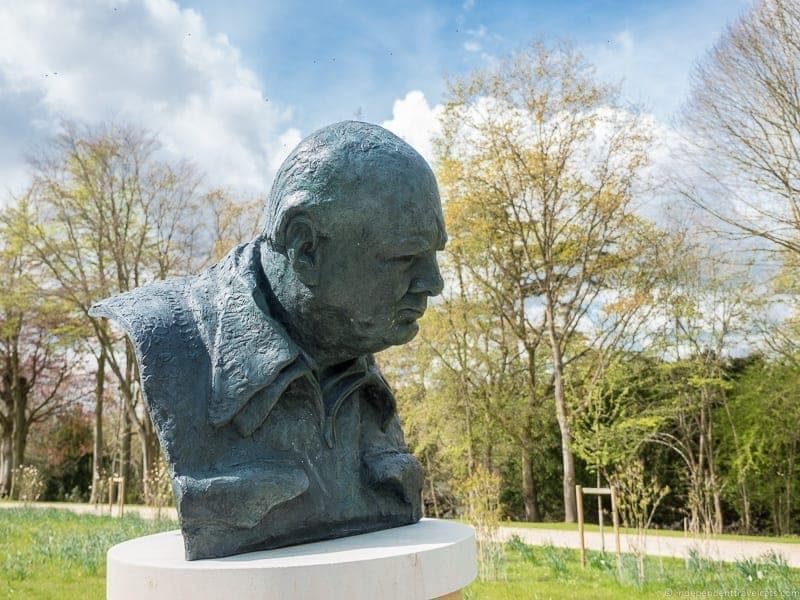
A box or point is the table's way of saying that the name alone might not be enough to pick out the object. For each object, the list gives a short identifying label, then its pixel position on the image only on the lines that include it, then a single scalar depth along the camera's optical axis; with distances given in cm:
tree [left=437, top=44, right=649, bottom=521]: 1496
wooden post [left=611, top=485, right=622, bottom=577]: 692
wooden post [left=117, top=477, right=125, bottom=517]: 1229
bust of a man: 228
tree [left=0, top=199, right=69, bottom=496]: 1881
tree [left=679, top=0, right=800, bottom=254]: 1120
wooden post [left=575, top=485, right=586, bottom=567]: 784
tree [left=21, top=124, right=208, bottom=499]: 1769
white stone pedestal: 204
